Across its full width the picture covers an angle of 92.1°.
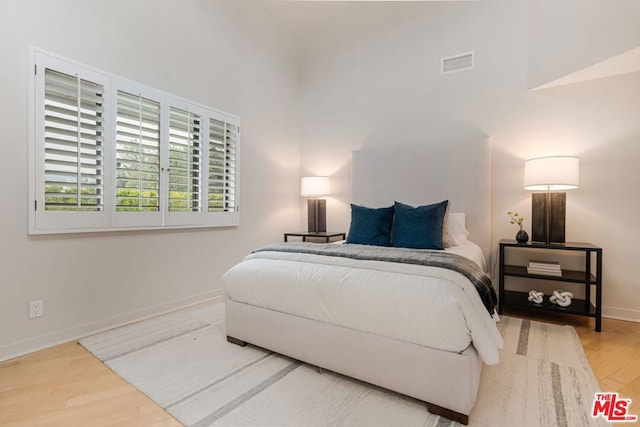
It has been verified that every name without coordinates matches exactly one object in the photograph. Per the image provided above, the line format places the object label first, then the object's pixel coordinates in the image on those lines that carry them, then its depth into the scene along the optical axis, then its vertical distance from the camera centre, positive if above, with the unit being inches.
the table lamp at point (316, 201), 166.1 +5.6
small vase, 116.4 -8.9
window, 86.9 +18.2
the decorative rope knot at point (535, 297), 111.7 -30.2
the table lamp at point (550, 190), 106.2 +9.3
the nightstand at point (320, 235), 158.7 -12.7
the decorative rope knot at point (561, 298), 107.2 -29.6
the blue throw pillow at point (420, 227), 106.9 -5.2
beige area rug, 58.3 -38.9
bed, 56.7 -22.1
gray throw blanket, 68.7 -11.3
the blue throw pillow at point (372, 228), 117.9 -6.2
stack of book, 109.1 -19.6
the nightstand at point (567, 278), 100.6 -22.1
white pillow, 120.0 -6.8
